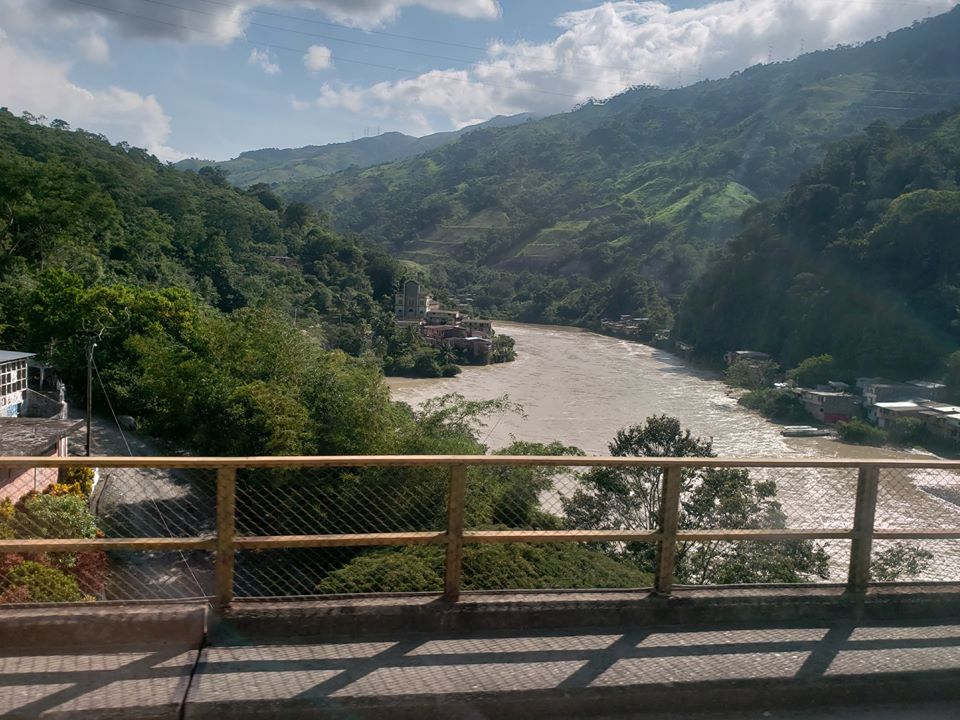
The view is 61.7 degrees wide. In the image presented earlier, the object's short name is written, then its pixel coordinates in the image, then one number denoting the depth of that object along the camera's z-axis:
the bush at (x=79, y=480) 12.21
